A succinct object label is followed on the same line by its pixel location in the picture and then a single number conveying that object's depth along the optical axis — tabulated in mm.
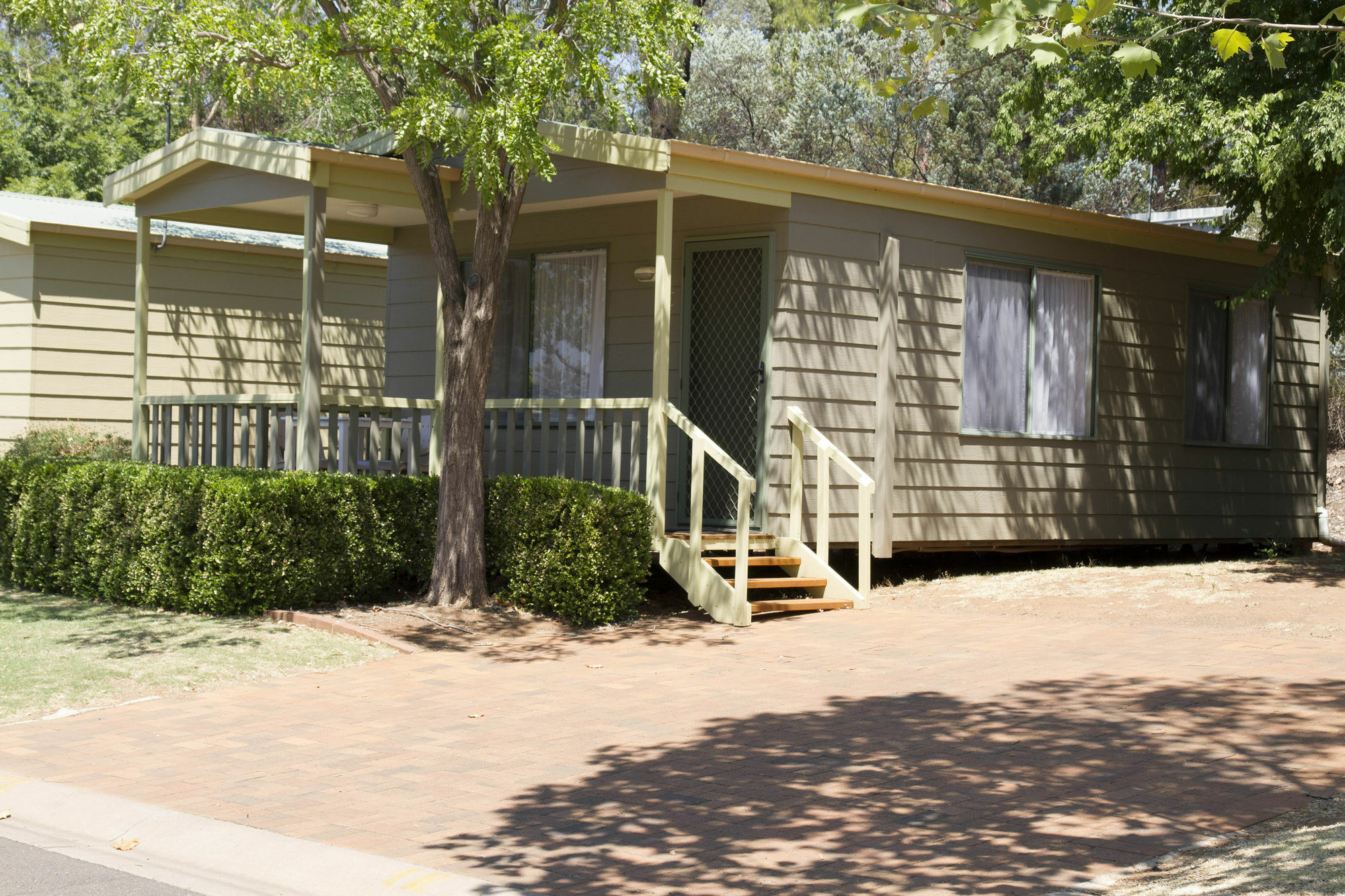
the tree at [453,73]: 9008
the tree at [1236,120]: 10836
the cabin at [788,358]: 10859
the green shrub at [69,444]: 13820
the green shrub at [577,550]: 9961
